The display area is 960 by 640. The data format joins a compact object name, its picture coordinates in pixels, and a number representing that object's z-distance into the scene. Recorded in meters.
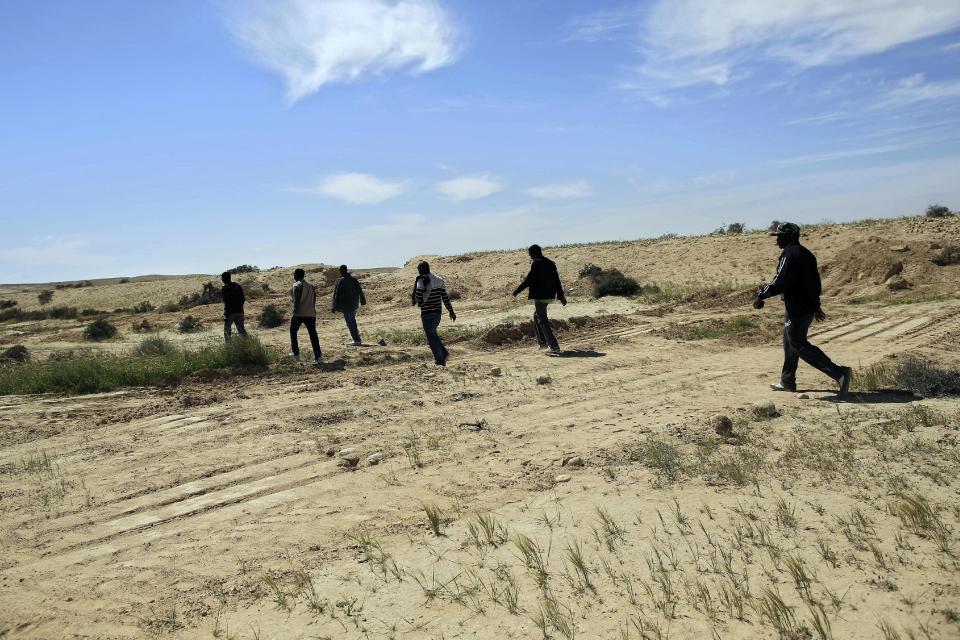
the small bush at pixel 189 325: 25.74
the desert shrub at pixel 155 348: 16.20
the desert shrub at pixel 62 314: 38.04
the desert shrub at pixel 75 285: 57.90
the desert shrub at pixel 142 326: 26.98
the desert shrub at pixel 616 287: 24.52
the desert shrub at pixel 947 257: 21.56
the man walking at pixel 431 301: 12.16
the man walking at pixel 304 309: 13.34
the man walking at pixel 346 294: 15.61
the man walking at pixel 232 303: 15.62
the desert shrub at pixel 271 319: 25.30
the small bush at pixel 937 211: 31.41
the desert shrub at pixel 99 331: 24.26
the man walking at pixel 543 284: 12.80
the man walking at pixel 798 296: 8.08
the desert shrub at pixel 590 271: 29.40
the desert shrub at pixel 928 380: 7.75
